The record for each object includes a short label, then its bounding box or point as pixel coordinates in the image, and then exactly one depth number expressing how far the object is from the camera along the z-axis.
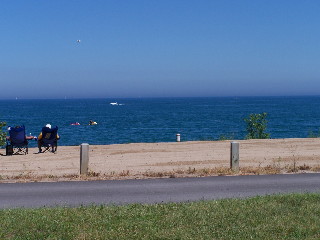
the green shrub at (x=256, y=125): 35.65
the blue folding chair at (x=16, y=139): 23.11
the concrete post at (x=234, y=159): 15.53
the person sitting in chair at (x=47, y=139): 23.53
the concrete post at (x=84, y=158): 15.17
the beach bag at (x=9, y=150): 23.33
